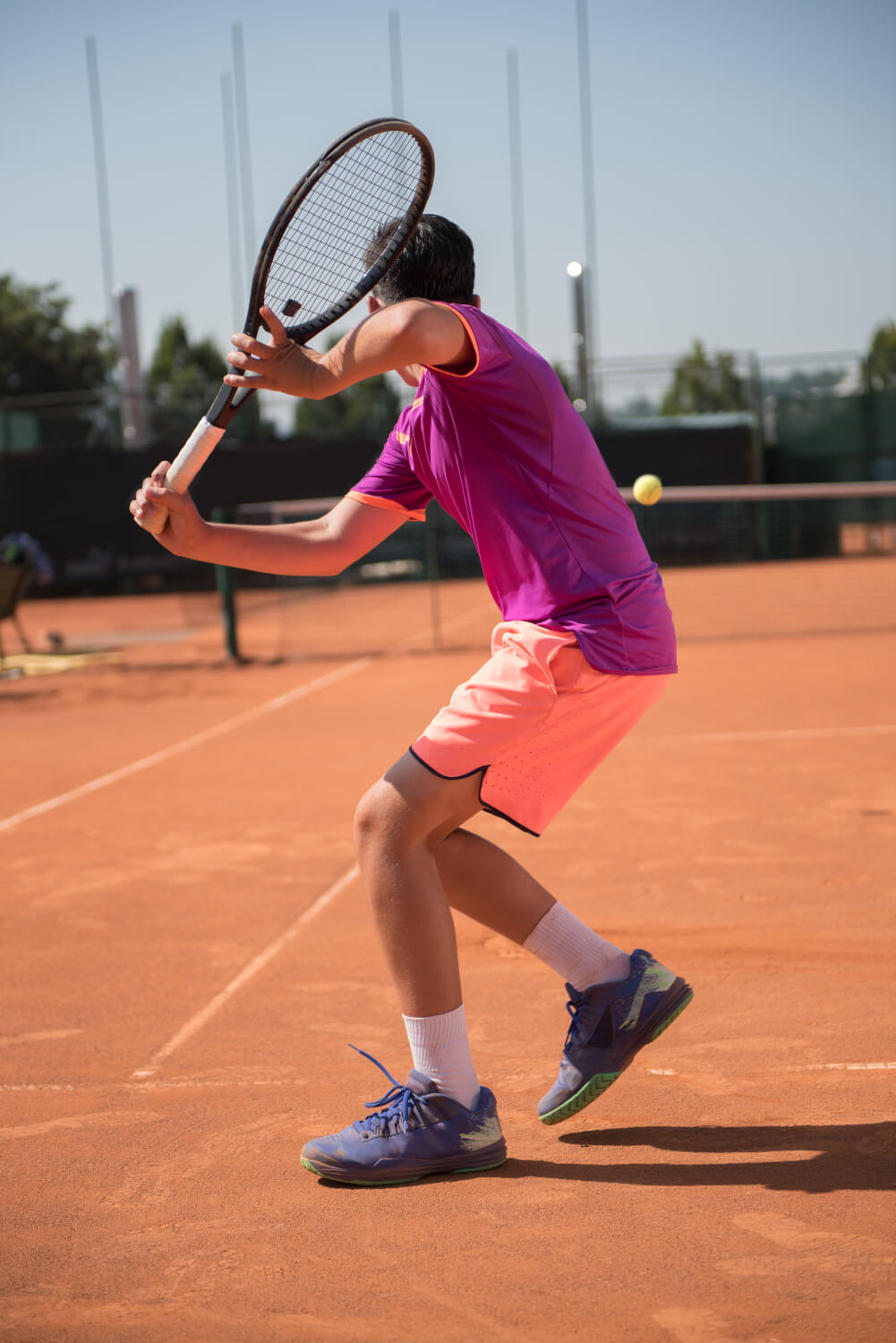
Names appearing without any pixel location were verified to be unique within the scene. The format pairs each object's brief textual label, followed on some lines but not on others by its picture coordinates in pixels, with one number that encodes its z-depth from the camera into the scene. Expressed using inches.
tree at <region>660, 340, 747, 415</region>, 842.2
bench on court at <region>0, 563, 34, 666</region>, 455.5
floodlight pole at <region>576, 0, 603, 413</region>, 1199.6
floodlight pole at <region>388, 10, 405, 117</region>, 1232.2
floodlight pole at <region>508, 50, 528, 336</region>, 1236.6
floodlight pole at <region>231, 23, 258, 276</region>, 1204.5
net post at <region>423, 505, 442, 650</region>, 477.4
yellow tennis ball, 289.6
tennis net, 507.5
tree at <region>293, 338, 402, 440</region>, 874.8
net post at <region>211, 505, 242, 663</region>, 445.1
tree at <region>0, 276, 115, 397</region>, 1577.3
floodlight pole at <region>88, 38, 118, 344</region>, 1175.0
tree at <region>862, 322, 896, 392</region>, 813.9
